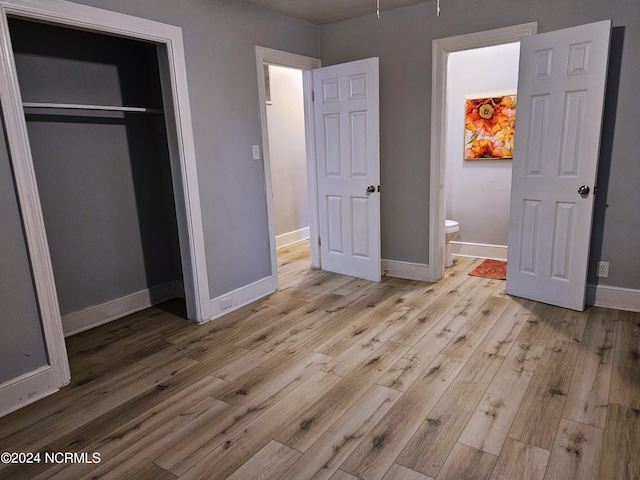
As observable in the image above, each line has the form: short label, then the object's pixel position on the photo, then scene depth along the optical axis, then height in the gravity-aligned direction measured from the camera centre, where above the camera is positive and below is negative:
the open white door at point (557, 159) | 2.88 -0.11
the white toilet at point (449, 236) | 4.30 -0.89
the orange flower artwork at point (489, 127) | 4.35 +0.20
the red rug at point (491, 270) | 4.08 -1.22
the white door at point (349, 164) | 3.78 -0.11
